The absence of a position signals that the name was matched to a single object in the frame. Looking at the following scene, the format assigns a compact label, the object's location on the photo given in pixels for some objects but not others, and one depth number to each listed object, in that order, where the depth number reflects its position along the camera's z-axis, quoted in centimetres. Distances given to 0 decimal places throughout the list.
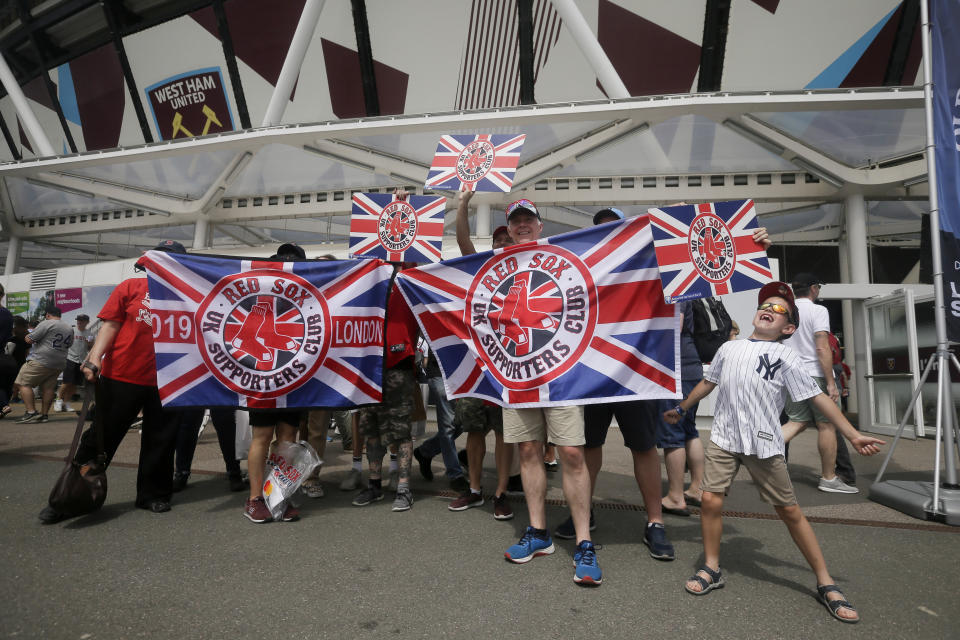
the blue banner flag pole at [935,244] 400
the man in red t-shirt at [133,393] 371
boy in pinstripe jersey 244
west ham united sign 1809
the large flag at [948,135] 402
